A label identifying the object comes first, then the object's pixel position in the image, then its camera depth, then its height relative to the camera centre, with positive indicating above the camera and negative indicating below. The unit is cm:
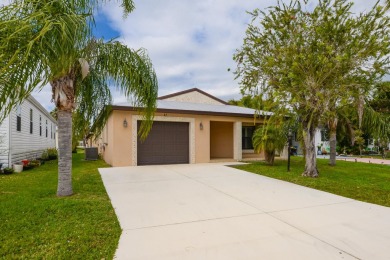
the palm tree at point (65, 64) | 296 +130
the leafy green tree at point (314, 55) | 847 +300
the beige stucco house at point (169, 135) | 1248 +9
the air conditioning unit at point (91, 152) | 1794 -113
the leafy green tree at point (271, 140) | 1256 -18
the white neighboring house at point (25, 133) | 1135 +18
